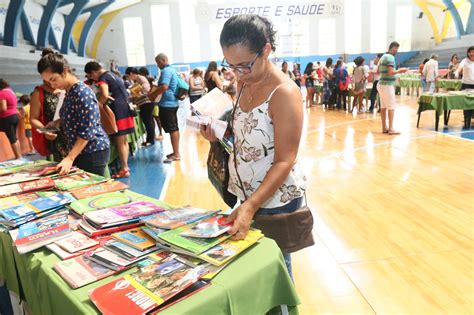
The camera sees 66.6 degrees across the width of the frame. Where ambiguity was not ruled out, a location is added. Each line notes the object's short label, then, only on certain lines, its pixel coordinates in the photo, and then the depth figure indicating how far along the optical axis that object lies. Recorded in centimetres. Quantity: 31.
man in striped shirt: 614
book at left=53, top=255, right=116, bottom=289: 99
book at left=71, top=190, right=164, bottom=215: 154
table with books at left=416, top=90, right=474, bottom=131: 652
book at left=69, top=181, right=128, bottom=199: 173
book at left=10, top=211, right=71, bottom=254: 123
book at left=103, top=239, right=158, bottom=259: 109
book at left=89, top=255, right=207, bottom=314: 85
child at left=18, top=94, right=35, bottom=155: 679
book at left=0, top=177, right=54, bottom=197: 183
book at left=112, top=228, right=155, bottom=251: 114
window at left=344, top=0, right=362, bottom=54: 2173
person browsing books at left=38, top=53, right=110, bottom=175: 212
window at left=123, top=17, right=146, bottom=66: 2112
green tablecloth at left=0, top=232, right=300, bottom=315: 90
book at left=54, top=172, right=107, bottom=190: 189
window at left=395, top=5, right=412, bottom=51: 2183
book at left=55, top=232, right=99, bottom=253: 119
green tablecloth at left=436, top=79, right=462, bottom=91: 958
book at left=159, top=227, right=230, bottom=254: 105
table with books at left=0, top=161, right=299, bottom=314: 90
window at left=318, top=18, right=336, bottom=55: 2183
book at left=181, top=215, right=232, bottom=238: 111
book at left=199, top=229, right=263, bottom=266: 100
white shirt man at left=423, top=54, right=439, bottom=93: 1191
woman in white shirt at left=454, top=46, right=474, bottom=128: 695
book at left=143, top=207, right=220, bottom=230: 122
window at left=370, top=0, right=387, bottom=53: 2155
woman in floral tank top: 119
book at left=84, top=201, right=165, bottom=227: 133
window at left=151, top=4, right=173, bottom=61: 2075
